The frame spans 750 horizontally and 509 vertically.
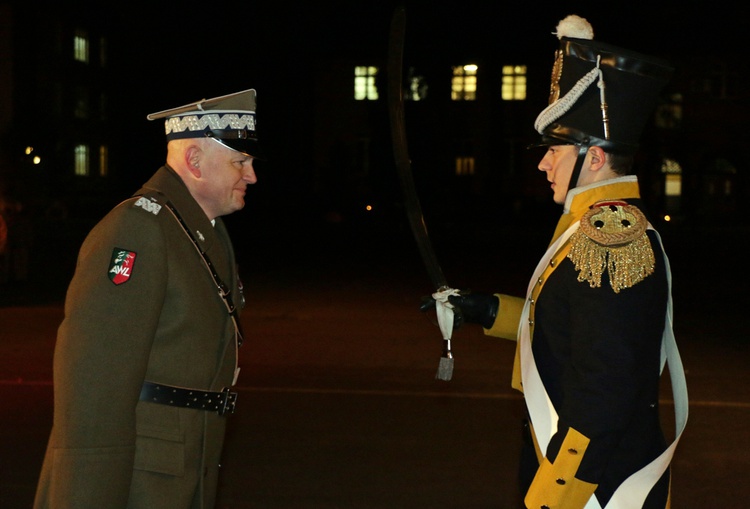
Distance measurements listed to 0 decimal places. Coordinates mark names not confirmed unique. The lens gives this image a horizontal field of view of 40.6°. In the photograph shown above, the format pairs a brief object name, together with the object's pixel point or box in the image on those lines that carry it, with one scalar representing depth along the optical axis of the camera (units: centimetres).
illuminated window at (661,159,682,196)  4734
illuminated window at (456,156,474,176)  4978
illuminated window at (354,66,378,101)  5053
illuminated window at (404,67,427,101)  4872
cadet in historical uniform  261
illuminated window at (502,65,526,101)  4956
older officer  276
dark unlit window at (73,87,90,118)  5672
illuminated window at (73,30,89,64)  5709
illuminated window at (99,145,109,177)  5803
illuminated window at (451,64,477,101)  4928
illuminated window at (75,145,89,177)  5650
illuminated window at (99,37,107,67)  5962
